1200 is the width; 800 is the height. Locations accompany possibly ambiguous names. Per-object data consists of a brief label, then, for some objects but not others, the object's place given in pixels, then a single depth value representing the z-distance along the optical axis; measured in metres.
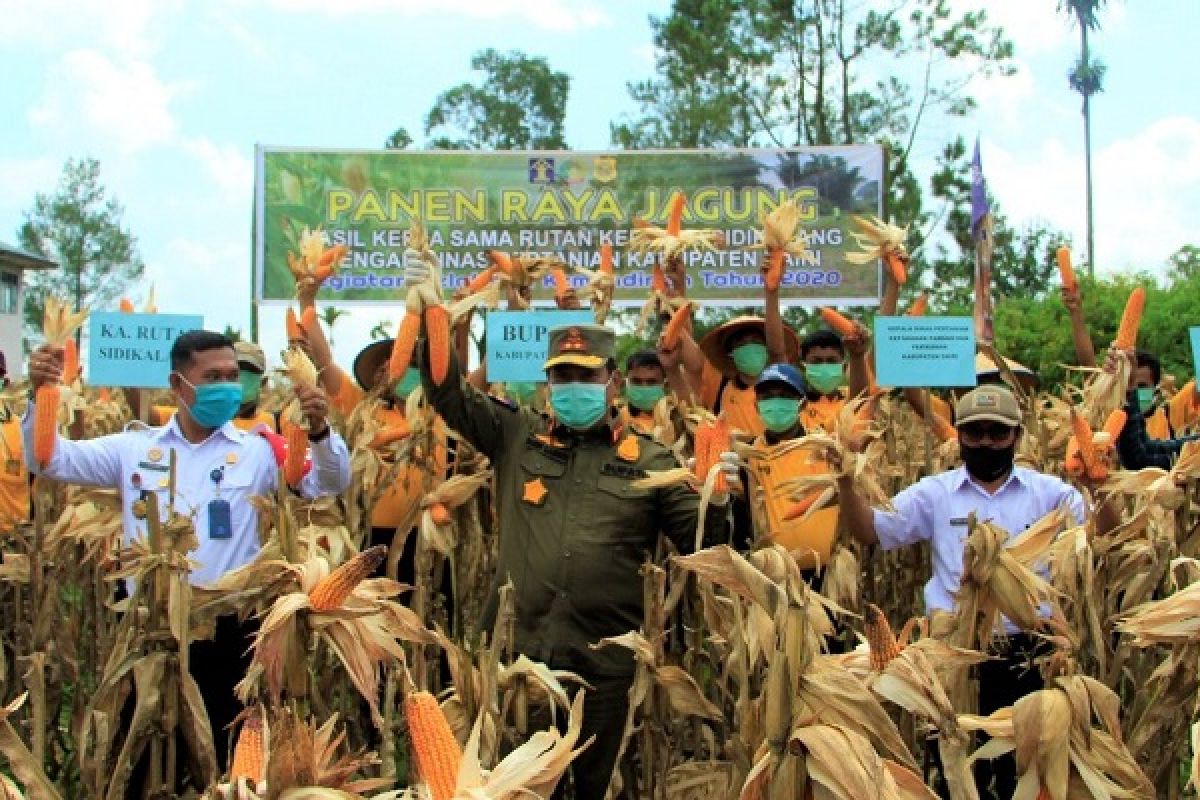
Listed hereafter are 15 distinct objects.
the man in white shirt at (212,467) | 4.02
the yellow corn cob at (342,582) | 2.39
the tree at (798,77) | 26.52
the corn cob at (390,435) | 5.70
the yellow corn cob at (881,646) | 2.39
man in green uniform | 4.04
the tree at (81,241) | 48.00
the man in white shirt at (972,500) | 4.15
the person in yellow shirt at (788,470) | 5.26
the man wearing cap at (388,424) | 5.92
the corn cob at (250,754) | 2.02
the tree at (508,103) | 43.50
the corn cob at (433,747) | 1.79
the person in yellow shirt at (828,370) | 6.13
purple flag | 7.61
